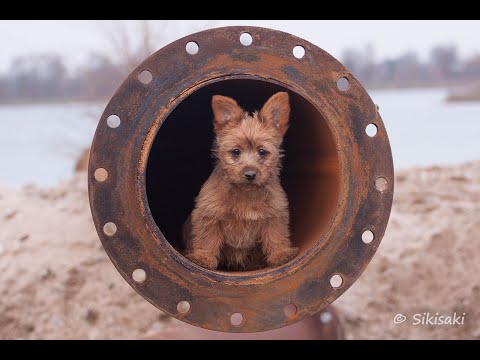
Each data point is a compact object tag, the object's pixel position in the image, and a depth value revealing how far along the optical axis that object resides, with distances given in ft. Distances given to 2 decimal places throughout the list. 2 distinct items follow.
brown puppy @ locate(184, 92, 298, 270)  9.91
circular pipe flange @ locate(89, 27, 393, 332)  8.46
